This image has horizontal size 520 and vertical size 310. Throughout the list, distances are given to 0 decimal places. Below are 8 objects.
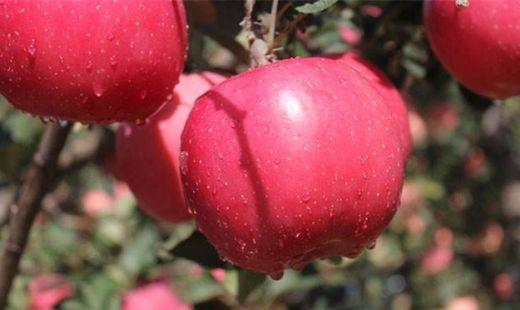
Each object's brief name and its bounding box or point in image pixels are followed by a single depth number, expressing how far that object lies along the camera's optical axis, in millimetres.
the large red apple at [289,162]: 531
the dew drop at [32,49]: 533
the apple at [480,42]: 580
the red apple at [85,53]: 531
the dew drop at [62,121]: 561
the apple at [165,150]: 645
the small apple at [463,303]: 2855
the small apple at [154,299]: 925
